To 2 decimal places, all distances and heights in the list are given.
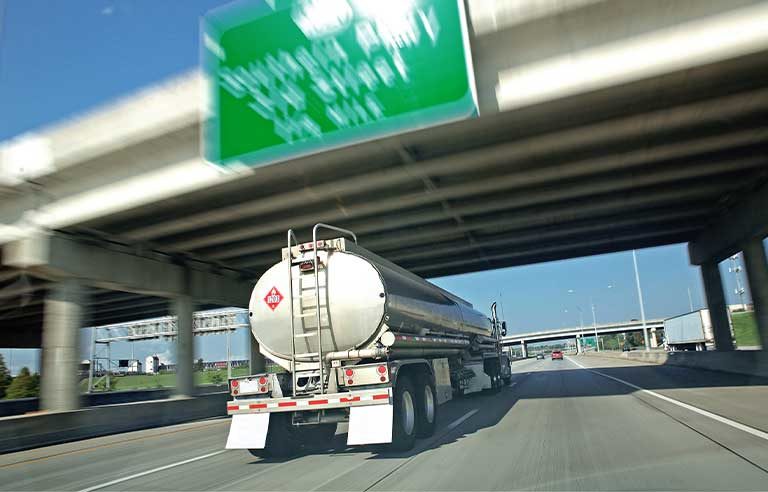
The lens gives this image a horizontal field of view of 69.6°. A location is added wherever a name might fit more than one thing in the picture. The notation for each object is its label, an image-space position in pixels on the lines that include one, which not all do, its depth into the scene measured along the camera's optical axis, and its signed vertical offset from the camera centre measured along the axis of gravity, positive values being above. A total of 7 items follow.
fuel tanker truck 8.47 -0.04
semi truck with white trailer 39.00 +0.07
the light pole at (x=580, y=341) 124.47 -0.48
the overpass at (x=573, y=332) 114.38 +1.53
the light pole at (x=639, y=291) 45.09 +3.53
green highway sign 10.11 +5.30
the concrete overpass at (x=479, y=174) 10.48 +4.85
